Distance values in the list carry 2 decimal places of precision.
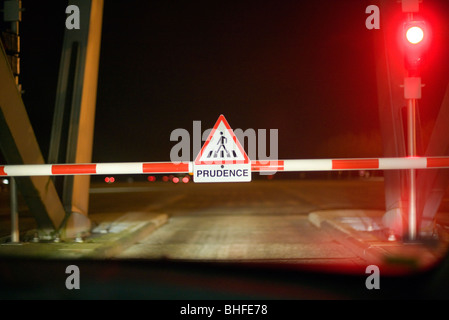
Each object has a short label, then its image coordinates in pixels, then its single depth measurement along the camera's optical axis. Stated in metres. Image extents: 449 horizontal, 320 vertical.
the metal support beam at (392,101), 8.47
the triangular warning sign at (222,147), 6.72
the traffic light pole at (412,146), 7.43
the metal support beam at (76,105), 8.83
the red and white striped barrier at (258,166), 7.03
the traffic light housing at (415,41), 7.16
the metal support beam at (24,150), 7.39
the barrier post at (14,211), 8.25
